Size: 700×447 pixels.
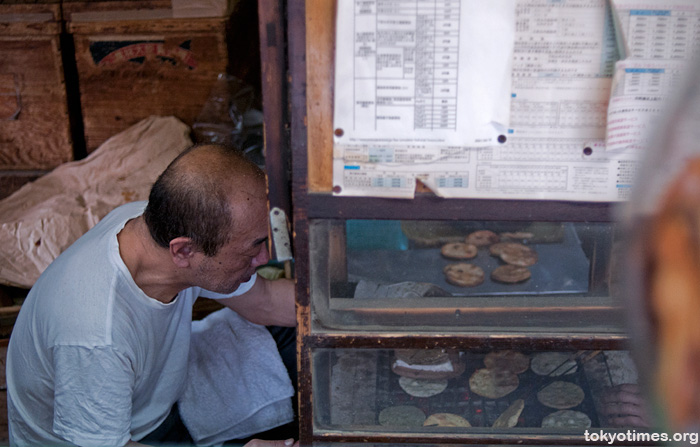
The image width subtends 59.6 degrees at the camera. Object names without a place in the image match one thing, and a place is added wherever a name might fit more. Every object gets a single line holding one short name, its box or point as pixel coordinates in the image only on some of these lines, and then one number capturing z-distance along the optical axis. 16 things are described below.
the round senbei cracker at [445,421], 1.24
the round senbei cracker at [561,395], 1.24
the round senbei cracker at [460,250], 1.17
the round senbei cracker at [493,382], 1.22
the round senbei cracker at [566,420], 1.22
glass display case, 1.04
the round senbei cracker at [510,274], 1.24
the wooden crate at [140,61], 2.73
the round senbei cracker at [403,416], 1.25
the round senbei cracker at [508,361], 1.19
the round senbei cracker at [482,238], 1.10
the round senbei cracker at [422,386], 1.26
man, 1.49
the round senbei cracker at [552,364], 1.17
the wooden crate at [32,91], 2.73
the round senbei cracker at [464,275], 1.24
